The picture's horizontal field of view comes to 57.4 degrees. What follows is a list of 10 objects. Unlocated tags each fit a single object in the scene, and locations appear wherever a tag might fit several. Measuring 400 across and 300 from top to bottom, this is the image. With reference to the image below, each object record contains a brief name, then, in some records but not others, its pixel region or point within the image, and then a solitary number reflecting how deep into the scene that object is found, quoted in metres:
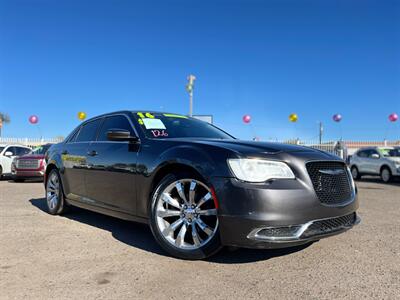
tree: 61.52
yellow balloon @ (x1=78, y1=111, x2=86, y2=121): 27.03
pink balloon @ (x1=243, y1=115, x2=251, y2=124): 29.11
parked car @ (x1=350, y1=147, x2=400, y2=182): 14.51
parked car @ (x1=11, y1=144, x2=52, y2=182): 13.05
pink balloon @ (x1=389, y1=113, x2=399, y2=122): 27.75
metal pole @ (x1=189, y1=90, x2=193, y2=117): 25.88
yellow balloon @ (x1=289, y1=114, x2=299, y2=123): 28.11
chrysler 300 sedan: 3.08
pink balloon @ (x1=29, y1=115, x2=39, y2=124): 28.86
